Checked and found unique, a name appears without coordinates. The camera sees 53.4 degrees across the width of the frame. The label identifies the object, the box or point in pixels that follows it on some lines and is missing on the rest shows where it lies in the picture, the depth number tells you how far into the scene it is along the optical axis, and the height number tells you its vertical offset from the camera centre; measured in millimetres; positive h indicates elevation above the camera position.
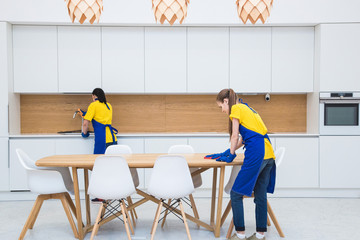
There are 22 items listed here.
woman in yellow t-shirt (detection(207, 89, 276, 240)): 2934 -416
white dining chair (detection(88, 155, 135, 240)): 2916 -568
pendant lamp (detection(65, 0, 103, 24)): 2784 +798
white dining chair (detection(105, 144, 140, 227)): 3705 -421
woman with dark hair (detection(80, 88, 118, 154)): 4551 -119
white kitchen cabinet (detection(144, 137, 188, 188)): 4840 -452
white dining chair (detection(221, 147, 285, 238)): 3241 -743
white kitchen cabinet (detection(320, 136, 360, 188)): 4809 -713
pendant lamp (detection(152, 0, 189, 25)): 2766 +789
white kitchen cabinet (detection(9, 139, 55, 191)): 4691 -545
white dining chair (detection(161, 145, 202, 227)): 3684 -436
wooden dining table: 3037 -458
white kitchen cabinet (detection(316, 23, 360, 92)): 4848 +665
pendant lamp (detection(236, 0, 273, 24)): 2777 +793
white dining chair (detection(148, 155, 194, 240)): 2934 -568
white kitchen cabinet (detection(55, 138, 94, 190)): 4758 -482
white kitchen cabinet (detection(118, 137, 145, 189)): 4832 -450
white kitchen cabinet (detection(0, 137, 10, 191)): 4684 -758
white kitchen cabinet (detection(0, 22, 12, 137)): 4762 +535
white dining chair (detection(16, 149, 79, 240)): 3207 -673
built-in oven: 4836 -42
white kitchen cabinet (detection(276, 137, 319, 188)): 4828 -781
